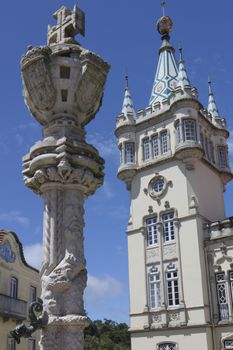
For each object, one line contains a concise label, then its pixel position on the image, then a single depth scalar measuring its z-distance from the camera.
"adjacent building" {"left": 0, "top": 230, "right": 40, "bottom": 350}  26.20
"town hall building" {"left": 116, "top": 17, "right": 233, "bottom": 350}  27.75
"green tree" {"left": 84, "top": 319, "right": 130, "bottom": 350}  46.06
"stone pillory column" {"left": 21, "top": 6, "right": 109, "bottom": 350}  6.13
